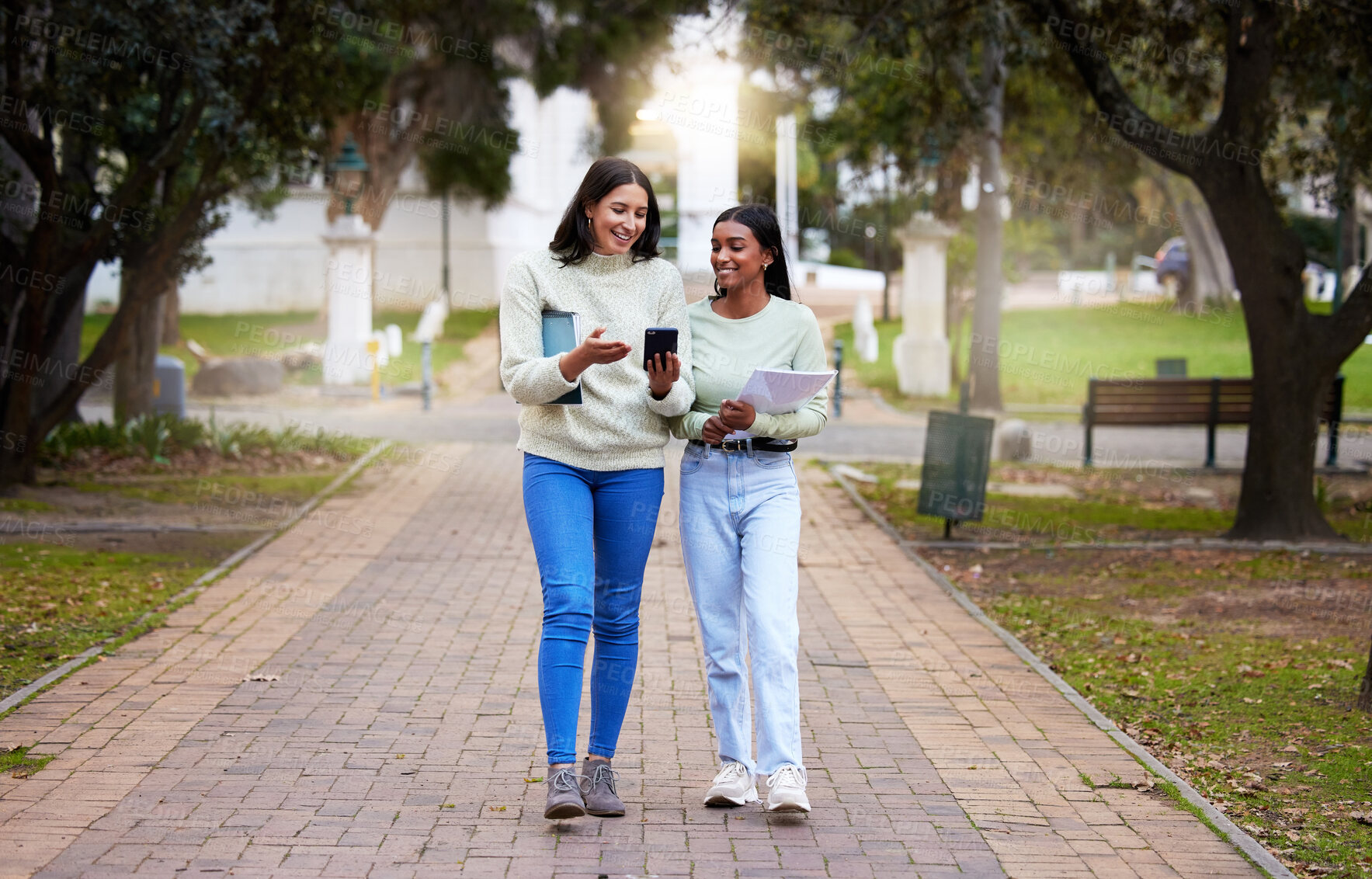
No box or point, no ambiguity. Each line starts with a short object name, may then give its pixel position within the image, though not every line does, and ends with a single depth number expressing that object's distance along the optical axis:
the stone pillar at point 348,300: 23.66
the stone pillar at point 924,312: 23.27
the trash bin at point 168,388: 16.20
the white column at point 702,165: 37.16
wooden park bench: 15.19
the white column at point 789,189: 41.12
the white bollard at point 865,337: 28.89
